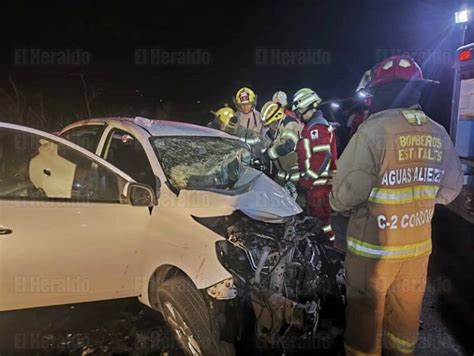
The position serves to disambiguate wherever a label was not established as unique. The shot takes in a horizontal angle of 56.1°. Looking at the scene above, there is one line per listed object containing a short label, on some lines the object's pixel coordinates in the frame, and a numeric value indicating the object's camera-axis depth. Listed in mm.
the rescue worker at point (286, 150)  5469
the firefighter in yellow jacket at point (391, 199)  2285
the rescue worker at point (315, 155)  4648
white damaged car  2773
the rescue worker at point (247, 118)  7184
